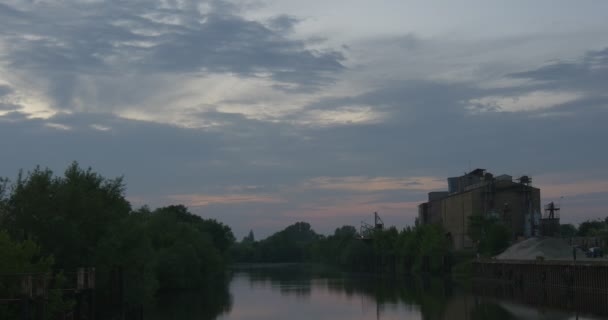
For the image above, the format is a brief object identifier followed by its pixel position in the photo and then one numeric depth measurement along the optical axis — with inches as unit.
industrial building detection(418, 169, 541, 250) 4603.8
